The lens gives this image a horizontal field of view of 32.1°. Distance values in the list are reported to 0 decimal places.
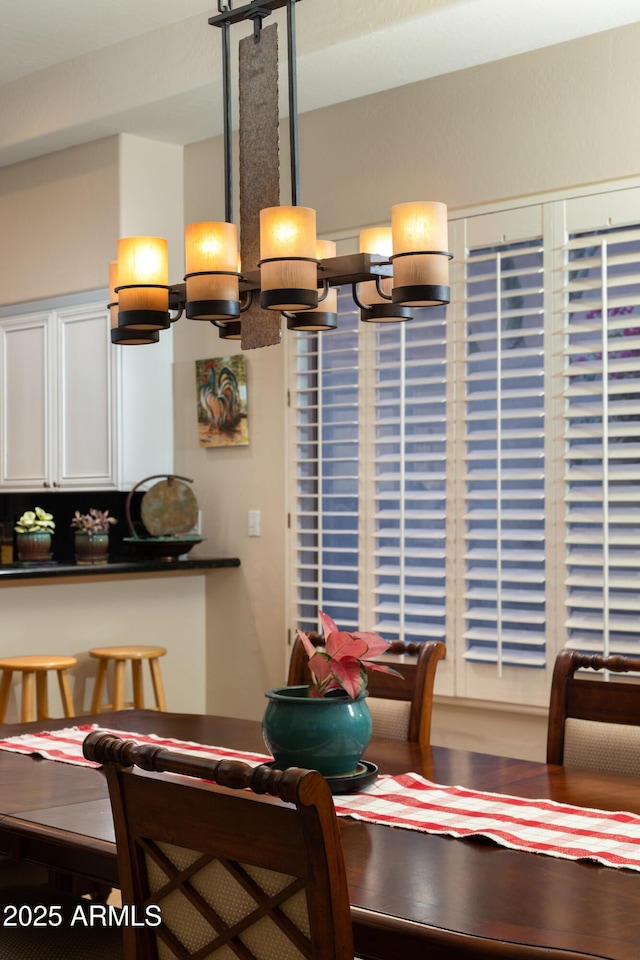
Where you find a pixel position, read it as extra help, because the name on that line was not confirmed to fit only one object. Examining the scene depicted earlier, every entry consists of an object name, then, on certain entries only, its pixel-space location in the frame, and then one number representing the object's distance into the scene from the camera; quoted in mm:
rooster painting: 4898
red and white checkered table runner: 1754
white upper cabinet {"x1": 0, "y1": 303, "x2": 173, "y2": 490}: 5059
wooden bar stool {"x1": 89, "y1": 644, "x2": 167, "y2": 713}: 4398
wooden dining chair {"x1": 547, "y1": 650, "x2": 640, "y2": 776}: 2412
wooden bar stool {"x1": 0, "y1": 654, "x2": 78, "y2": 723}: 4133
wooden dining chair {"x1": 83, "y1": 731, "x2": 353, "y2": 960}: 1266
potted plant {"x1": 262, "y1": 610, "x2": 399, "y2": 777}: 2076
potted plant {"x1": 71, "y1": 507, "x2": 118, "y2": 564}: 4734
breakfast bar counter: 4383
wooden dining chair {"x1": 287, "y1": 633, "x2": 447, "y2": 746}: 2695
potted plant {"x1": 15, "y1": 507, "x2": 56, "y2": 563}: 4902
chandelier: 2496
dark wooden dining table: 1420
